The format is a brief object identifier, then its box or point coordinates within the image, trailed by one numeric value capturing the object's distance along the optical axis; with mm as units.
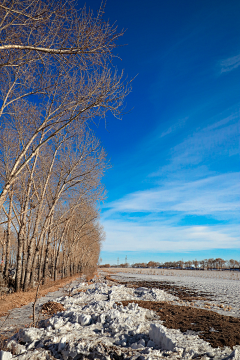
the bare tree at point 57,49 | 4922
